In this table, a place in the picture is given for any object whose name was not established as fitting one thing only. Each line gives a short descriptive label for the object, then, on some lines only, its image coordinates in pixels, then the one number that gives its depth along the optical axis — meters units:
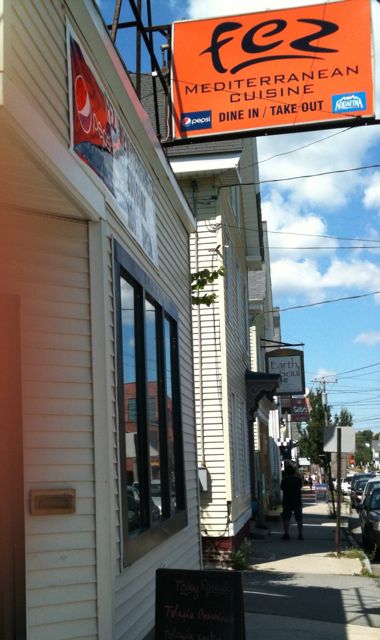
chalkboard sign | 4.99
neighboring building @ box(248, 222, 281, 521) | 17.86
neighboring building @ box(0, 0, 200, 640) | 4.38
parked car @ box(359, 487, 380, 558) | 15.73
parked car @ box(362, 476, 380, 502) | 20.36
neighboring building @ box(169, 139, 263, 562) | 13.19
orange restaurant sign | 8.39
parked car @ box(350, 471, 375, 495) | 34.46
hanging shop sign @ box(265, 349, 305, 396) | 25.72
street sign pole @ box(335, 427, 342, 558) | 14.82
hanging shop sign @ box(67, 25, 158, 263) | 4.94
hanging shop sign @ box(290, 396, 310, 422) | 43.44
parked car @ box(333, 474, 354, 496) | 45.52
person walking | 17.45
